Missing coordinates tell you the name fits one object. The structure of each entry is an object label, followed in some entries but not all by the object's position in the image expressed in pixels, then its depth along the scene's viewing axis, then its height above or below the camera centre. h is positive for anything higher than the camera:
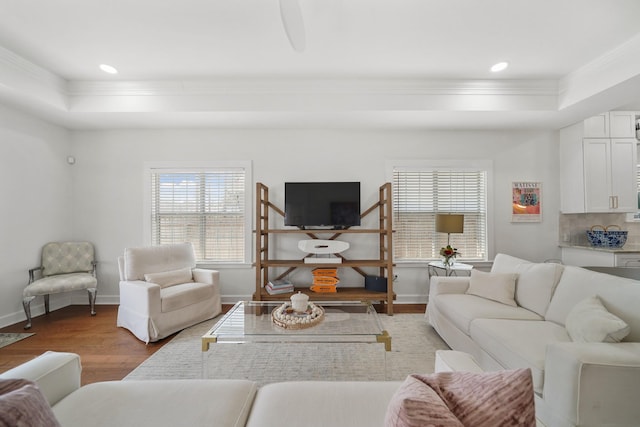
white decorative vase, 2.20 -0.70
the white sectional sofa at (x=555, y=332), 1.17 -0.75
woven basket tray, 2.02 -0.78
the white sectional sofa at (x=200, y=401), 0.99 -0.74
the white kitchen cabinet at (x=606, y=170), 3.46 +0.58
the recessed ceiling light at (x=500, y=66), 2.74 +1.53
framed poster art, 3.78 +0.20
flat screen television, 3.51 +0.17
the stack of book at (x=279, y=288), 3.28 -0.86
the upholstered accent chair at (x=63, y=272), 2.97 -0.67
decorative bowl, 3.38 -0.30
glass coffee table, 1.84 -0.83
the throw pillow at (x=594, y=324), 1.42 -0.60
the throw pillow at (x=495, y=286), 2.39 -0.65
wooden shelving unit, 3.23 -0.57
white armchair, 2.62 -0.77
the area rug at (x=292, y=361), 2.06 -1.20
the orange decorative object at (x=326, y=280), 3.38 -0.79
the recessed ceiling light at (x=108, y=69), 2.76 +1.55
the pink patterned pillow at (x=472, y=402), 0.60 -0.44
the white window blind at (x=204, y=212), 3.82 +0.08
